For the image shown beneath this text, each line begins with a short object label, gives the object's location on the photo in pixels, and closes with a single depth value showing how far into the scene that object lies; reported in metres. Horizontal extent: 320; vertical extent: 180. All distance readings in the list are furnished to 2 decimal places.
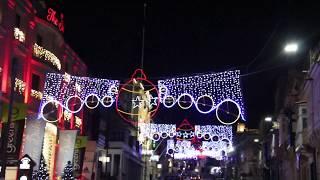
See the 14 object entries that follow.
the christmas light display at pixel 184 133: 65.91
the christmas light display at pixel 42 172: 33.69
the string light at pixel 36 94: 36.93
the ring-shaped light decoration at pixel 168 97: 30.52
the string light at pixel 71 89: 33.12
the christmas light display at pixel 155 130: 64.88
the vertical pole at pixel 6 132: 23.22
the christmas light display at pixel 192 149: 87.50
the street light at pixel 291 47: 21.16
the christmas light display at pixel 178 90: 28.58
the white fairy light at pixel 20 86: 33.81
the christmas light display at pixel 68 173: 39.12
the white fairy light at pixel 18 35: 33.66
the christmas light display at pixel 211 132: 61.53
